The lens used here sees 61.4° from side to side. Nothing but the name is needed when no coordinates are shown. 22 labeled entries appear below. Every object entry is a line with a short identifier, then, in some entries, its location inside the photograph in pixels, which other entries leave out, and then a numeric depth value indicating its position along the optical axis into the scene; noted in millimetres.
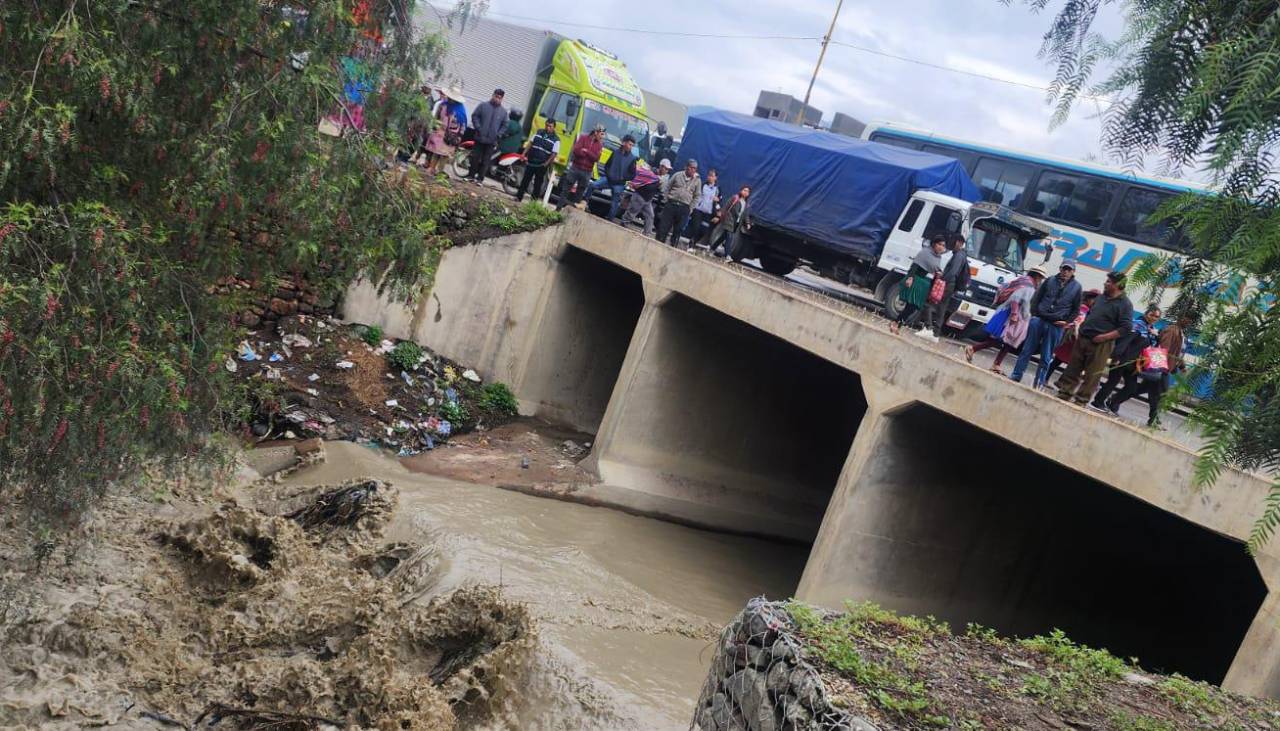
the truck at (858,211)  17203
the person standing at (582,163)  16469
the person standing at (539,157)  16812
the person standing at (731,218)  17234
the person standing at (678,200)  15859
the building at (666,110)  42406
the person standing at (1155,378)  10761
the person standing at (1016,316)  12781
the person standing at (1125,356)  11727
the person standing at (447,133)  16422
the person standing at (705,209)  17594
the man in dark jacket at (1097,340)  10523
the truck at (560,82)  21297
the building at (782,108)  45969
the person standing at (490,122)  16891
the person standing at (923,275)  13922
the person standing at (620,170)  16438
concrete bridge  10352
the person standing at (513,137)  20031
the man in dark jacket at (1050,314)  11477
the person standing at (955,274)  13461
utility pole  33750
